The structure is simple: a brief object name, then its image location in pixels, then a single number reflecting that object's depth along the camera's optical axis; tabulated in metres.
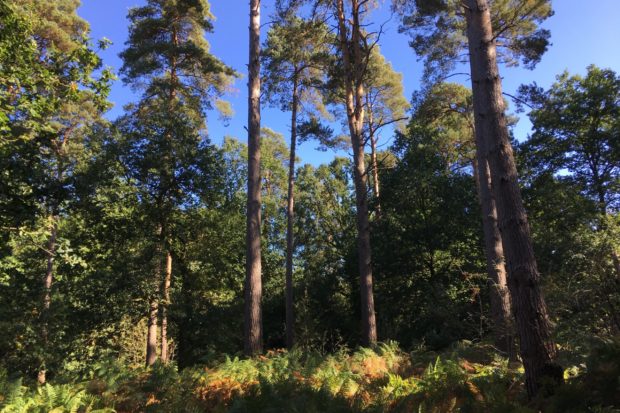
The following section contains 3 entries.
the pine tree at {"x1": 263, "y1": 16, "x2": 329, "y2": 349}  13.93
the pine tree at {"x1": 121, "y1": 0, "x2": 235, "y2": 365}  13.15
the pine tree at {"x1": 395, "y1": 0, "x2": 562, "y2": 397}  4.09
